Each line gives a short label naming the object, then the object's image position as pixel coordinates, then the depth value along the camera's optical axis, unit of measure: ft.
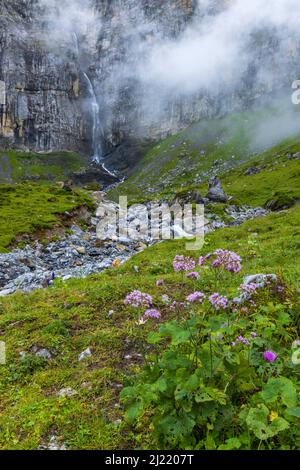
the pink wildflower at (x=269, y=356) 14.60
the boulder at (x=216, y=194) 185.86
